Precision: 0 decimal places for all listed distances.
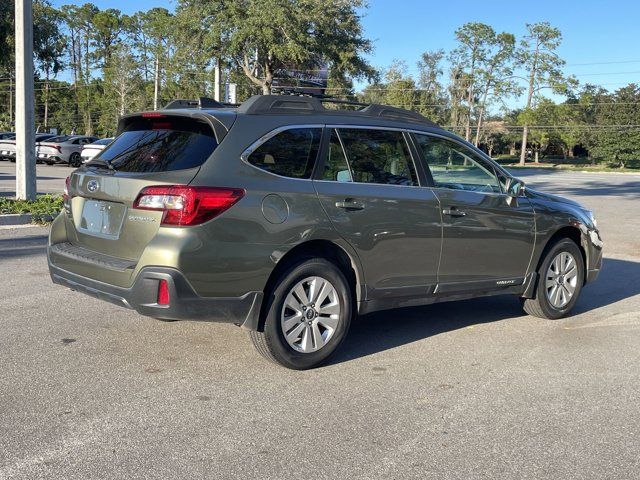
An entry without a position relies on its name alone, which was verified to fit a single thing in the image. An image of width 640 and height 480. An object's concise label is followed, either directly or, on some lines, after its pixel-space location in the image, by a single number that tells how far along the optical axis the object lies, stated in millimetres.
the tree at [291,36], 27047
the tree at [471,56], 77500
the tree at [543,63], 75000
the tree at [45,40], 23594
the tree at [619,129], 69500
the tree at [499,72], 76675
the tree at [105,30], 87062
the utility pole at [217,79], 28562
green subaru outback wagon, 4273
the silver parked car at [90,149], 27506
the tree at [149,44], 59434
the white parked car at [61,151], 31944
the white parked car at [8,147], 33375
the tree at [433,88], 82125
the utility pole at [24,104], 12445
